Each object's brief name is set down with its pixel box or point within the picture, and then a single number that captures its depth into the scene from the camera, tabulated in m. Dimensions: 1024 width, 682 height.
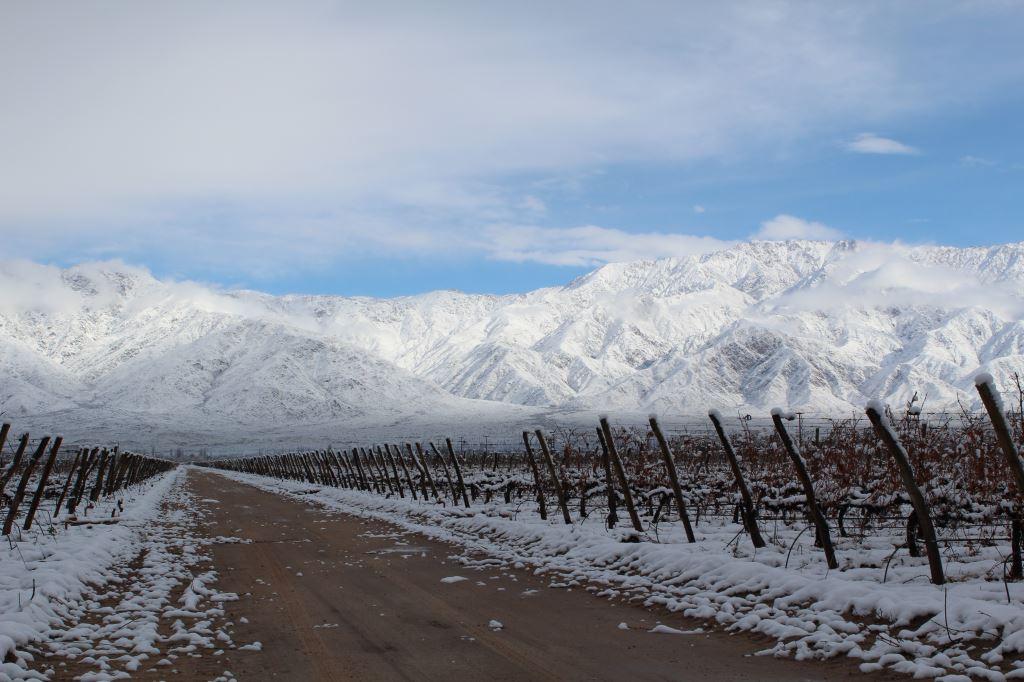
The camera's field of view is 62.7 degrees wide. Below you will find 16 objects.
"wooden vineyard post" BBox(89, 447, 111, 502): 28.25
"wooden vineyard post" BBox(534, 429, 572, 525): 16.98
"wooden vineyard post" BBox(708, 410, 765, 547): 11.71
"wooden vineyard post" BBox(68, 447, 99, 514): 23.96
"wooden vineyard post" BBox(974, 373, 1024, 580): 7.29
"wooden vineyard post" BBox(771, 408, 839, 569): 10.16
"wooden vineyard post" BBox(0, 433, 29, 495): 14.88
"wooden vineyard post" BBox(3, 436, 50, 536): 15.53
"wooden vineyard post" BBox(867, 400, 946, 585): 8.66
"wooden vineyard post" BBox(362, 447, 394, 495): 33.46
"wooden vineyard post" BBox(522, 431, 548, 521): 18.47
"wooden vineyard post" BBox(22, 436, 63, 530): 17.06
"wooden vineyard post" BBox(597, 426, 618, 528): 16.16
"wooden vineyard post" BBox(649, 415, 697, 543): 13.16
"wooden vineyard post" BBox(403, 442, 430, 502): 27.91
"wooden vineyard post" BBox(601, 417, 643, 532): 14.61
